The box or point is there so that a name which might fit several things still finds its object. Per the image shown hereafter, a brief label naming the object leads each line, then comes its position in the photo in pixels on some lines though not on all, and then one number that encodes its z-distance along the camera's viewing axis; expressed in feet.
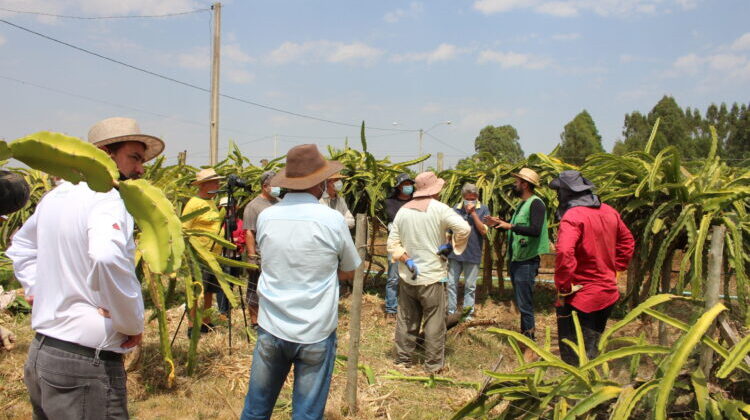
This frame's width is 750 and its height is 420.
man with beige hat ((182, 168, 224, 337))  15.26
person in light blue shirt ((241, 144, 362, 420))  8.50
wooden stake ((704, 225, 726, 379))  6.69
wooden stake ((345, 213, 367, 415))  12.23
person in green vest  16.97
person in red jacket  12.83
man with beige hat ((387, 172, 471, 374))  15.21
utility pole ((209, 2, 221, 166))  44.96
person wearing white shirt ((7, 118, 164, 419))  6.45
